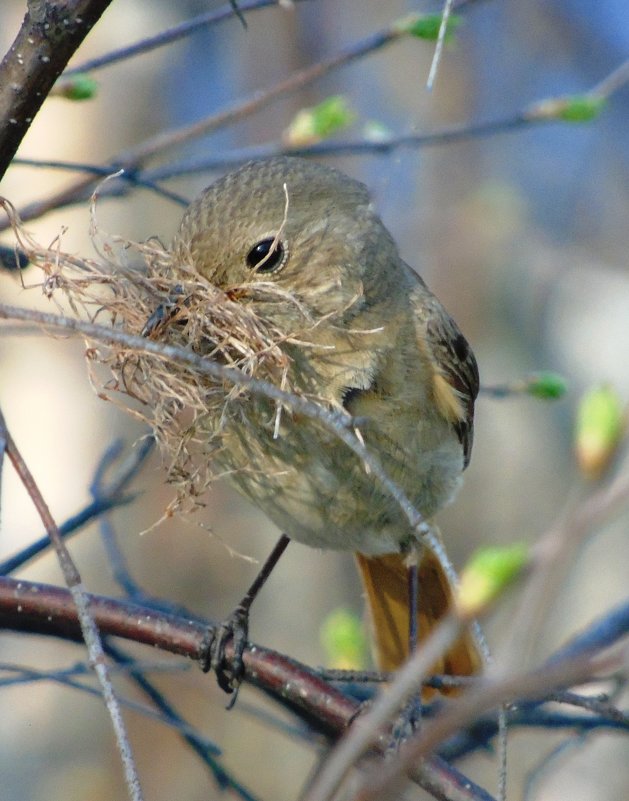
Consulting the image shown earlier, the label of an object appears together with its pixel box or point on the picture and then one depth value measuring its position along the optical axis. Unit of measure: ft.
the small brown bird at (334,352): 17.49
